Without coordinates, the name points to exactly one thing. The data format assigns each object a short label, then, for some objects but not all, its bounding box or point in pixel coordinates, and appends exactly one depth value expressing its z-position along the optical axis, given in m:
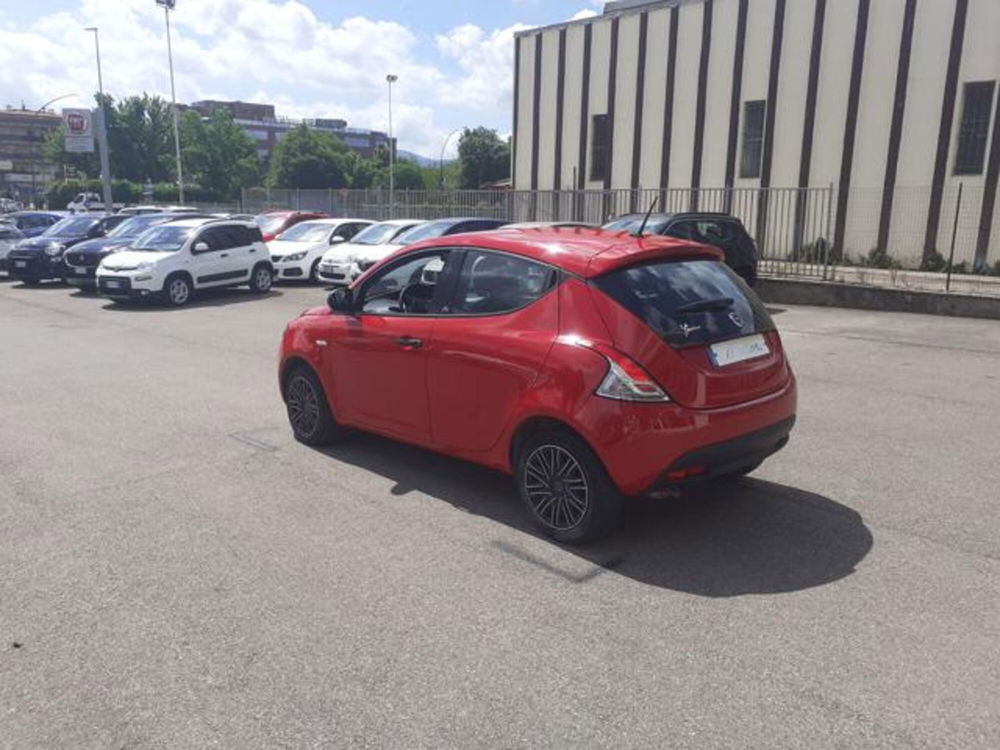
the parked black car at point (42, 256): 19.72
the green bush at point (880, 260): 19.38
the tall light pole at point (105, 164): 27.86
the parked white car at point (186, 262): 15.67
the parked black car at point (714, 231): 12.70
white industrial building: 18.73
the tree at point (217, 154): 67.75
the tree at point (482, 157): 69.88
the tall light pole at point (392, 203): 27.64
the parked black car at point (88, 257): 17.91
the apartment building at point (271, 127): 150.38
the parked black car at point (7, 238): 21.80
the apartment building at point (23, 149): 111.81
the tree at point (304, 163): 71.81
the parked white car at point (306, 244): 19.30
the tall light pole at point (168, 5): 41.41
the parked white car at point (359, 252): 16.89
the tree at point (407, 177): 78.25
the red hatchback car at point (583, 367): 4.08
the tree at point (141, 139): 76.12
